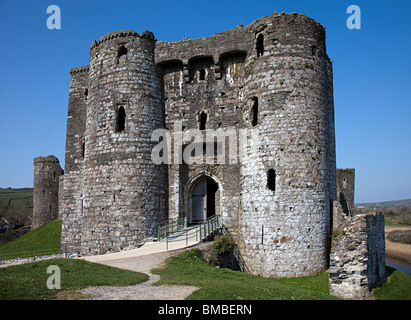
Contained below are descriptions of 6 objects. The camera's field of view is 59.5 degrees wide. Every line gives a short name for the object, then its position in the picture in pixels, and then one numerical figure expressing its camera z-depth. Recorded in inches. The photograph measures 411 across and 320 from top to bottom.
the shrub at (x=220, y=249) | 665.0
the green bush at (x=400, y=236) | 1711.1
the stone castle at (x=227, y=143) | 687.1
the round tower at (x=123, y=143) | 770.2
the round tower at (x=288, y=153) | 673.6
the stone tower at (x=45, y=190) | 1491.1
